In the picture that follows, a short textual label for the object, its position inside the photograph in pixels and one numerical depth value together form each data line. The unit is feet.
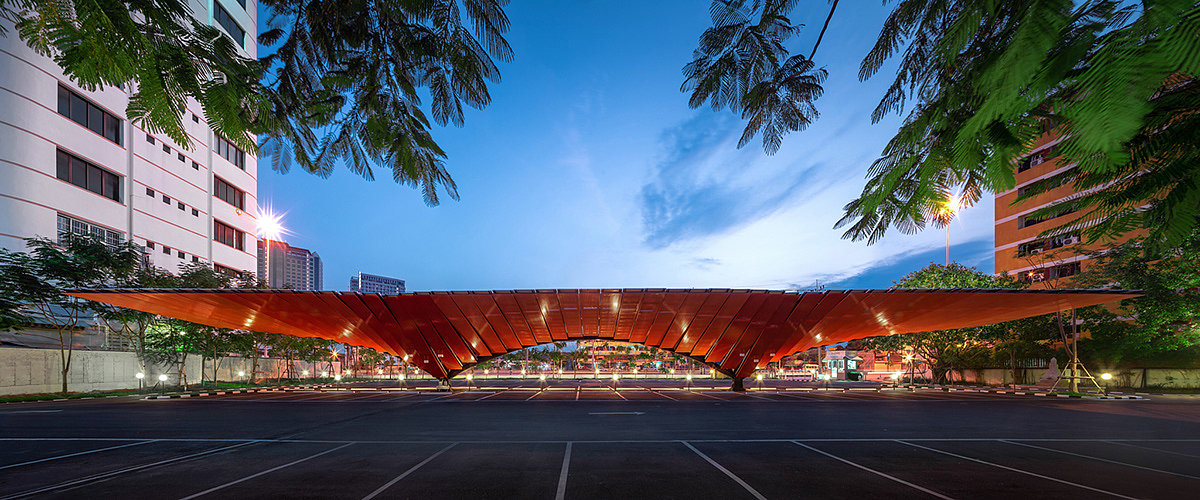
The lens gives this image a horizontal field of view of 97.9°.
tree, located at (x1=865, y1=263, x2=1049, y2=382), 137.90
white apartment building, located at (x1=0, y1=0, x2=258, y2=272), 104.42
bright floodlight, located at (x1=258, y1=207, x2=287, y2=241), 196.44
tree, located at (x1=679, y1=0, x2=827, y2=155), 12.81
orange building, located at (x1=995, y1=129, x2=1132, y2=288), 154.51
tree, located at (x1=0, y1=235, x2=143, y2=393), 93.61
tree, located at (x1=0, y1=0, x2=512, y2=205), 8.64
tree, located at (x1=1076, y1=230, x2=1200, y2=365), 104.47
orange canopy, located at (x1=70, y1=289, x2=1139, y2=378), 83.30
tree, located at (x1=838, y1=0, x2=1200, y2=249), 4.76
